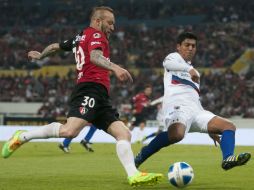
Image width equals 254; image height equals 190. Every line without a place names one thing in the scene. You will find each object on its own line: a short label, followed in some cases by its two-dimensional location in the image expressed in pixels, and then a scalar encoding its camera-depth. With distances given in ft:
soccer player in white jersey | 58.39
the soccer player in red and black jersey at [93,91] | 52.80
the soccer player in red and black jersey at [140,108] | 153.82
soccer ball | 50.31
